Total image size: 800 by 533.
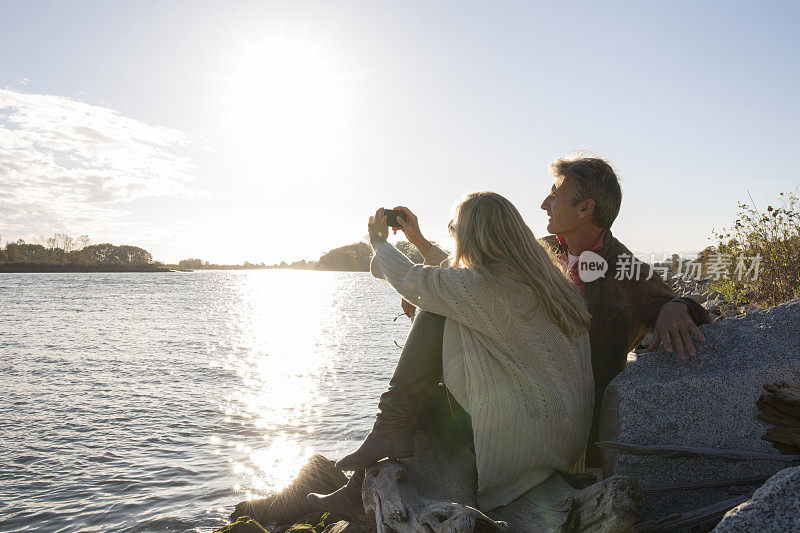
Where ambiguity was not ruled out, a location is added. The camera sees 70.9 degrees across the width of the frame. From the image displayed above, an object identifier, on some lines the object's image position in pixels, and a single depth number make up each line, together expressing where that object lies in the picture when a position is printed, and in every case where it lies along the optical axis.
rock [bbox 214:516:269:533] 4.67
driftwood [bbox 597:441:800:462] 2.80
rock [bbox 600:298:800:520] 2.89
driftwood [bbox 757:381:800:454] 2.57
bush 9.63
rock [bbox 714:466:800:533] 1.73
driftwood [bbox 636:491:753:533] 2.51
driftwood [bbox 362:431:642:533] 2.37
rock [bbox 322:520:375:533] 3.70
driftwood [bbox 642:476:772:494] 2.79
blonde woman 2.84
